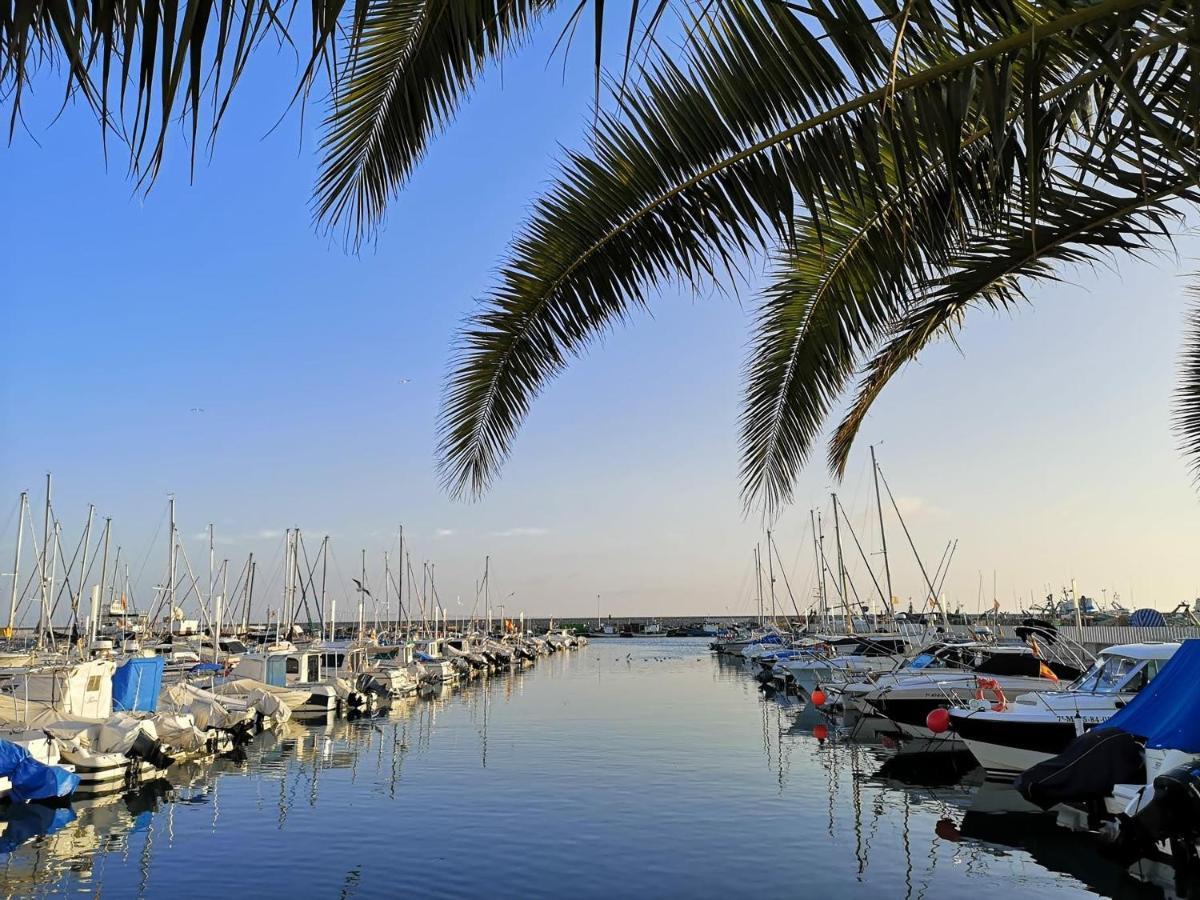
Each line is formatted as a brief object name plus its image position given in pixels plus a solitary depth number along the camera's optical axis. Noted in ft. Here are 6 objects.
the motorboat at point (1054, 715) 65.21
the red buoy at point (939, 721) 78.02
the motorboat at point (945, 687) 91.81
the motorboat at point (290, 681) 122.72
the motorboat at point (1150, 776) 41.37
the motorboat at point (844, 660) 129.76
